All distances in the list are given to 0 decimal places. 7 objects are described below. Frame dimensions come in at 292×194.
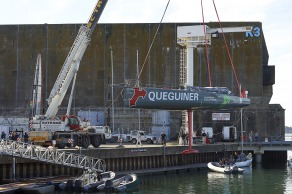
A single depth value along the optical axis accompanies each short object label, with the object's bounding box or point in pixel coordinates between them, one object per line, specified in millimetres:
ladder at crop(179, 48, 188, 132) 58900
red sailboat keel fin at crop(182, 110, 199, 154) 51156
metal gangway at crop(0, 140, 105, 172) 36781
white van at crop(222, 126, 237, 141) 68188
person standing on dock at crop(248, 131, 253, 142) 65800
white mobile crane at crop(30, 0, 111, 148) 44562
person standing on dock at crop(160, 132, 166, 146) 52594
